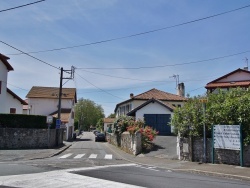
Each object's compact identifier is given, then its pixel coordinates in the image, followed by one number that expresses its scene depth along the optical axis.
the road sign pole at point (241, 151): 14.92
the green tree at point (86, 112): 114.12
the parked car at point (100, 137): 53.23
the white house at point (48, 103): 57.12
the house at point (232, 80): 47.44
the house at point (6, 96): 37.57
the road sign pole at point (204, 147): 17.08
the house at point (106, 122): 94.97
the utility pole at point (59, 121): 33.03
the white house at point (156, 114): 37.06
